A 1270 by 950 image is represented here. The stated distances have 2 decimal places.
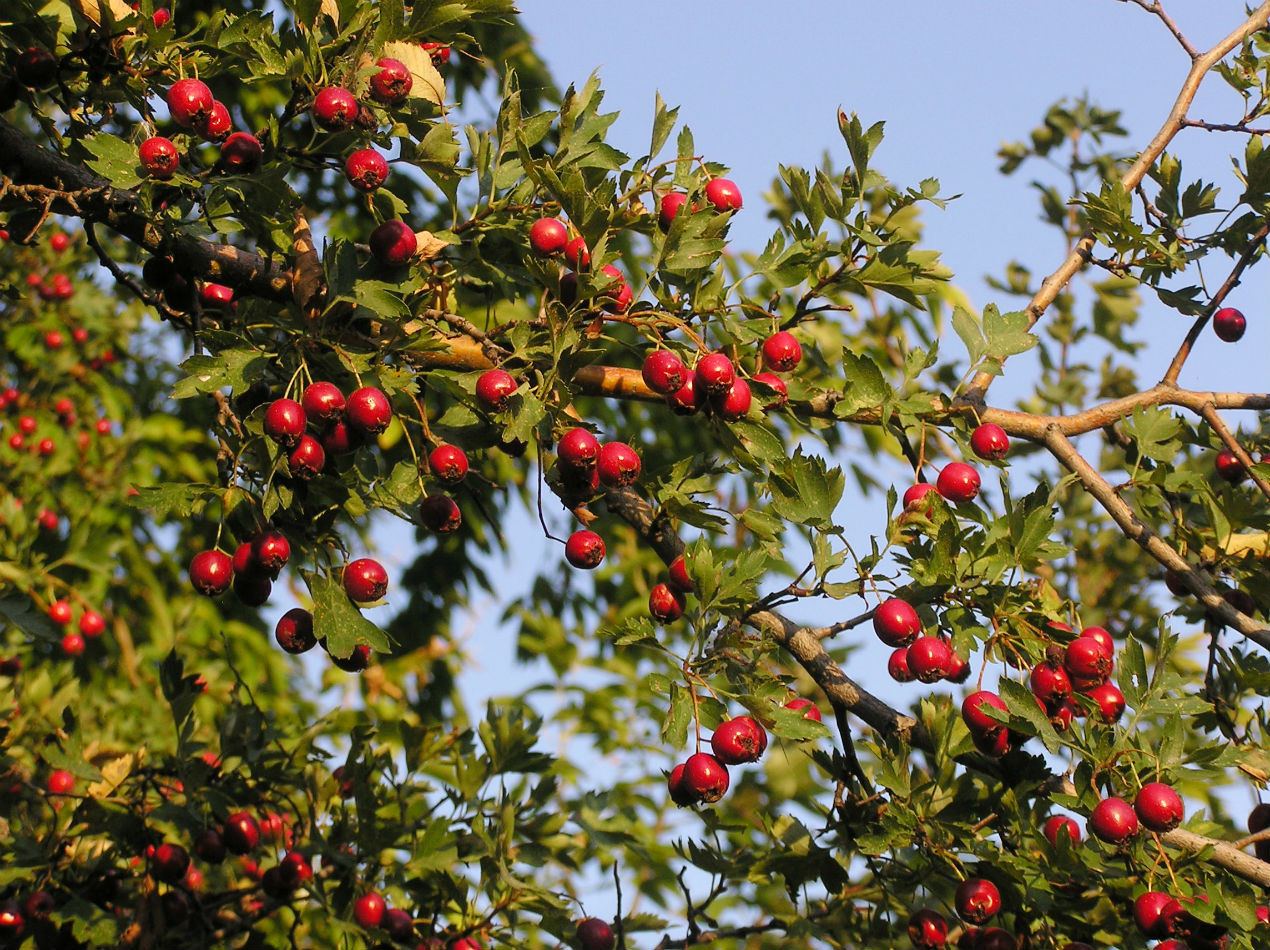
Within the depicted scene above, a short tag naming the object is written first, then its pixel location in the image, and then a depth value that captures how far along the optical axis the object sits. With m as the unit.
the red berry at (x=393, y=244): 2.06
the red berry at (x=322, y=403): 2.04
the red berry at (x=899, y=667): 2.07
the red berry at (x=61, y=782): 2.29
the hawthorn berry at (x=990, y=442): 2.10
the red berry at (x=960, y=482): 2.09
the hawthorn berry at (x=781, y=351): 2.09
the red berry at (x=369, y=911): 2.16
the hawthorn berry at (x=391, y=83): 2.05
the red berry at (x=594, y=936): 2.16
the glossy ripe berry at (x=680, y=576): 2.08
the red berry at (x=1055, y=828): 2.05
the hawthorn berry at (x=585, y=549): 2.09
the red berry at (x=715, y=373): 2.06
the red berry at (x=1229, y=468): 2.20
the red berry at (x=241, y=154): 2.06
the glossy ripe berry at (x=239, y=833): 2.19
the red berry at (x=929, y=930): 2.09
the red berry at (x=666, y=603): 2.08
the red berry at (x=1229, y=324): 2.20
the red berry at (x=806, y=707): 2.07
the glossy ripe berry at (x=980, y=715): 2.06
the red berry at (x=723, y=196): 2.10
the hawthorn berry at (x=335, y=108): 2.04
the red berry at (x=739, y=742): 2.05
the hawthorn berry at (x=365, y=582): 2.06
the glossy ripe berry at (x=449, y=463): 2.06
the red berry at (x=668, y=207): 2.09
